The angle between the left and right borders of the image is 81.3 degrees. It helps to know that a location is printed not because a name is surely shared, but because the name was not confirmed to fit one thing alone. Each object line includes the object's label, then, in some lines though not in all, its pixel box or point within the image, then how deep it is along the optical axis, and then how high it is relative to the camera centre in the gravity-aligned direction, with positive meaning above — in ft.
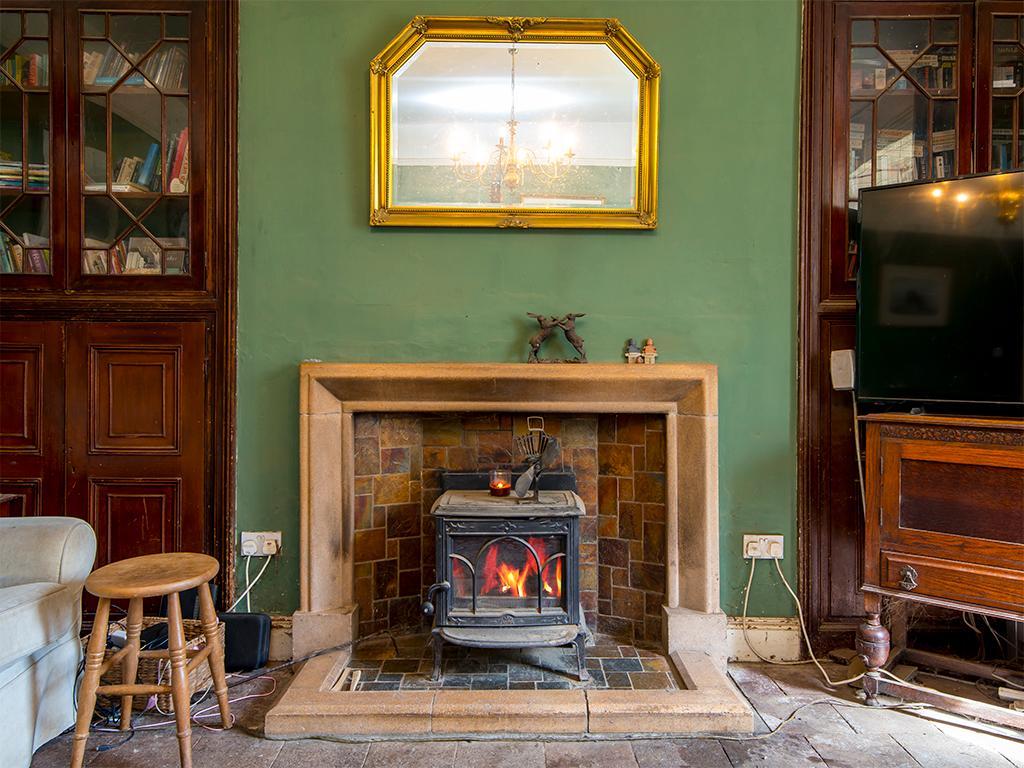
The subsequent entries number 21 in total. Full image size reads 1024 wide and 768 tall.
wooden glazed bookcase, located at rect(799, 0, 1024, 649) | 7.81 +3.13
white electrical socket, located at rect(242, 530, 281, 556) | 7.89 -2.21
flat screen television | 6.42 +0.97
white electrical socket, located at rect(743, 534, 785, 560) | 7.87 -2.21
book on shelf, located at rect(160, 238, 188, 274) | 8.05 +1.61
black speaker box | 7.49 -3.34
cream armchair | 5.44 -2.35
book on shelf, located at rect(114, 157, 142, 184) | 8.08 +2.78
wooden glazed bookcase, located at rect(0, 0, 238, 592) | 7.91 +0.78
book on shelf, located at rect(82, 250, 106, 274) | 8.02 +1.54
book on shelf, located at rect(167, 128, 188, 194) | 8.02 +2.88
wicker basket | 6.56 -3.36
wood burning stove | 7.02 -2.40
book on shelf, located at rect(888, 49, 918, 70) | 7.89 +4.26
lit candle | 7.59 -1.36
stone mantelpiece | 7.61 -0.65
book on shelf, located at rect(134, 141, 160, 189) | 8.09 +2.84
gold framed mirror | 7.73 +3.24
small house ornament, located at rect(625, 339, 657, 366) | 7.74 +0.31
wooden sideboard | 5.91 -1.43
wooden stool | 5.43 -2.48
